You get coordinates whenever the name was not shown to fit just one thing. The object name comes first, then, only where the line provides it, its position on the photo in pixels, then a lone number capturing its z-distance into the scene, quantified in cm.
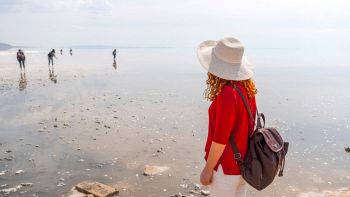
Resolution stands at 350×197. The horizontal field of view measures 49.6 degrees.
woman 394
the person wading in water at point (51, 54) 4525
